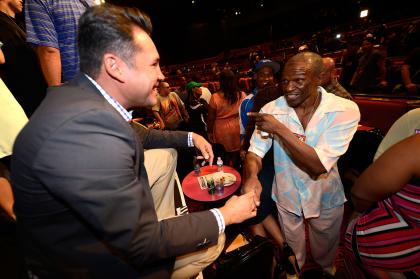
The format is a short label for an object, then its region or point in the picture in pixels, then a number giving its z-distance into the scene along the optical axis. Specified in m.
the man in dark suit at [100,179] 0.83
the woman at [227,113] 4.13
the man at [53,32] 1.66
